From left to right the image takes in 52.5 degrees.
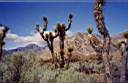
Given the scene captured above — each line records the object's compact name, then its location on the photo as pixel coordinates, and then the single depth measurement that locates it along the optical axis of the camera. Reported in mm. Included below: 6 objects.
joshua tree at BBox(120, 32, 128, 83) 6113
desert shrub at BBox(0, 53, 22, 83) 5250
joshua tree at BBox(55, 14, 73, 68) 7249
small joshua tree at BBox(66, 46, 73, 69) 7549
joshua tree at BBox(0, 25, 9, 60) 7004
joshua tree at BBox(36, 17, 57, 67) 7460
